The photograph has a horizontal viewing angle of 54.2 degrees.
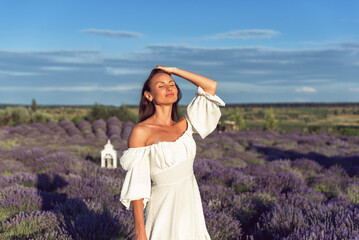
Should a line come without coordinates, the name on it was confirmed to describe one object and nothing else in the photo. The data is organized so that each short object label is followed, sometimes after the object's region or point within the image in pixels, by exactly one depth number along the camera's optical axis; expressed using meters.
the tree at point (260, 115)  65.50
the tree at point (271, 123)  25.33
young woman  2.59
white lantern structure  8.65
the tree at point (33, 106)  31.89
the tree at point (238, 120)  26.19
